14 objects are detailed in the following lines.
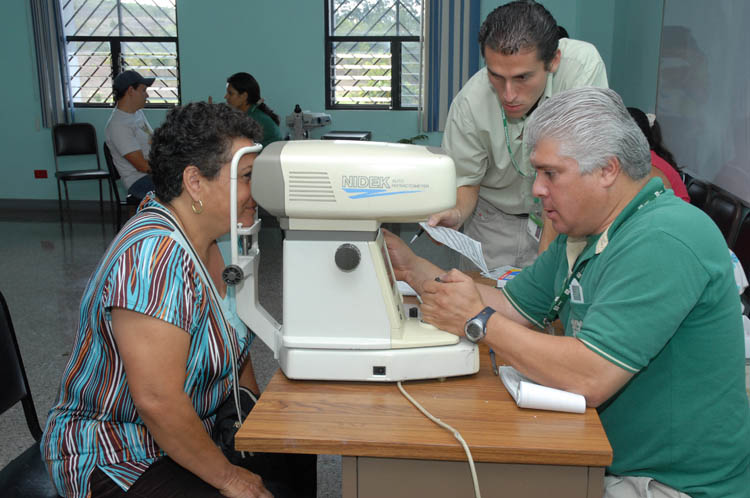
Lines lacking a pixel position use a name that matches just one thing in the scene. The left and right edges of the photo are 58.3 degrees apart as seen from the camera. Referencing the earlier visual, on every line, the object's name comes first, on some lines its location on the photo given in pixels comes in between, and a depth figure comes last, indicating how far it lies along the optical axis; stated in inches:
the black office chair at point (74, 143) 266.4
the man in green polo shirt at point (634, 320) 42.8
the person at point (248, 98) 211.0
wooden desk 40.5
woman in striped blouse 48.3
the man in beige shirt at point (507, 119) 67.8
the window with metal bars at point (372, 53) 258.5
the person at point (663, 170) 93.8
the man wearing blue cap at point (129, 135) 185.9
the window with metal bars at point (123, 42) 268.7
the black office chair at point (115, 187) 197.4
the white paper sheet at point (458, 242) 67.6
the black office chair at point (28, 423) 55.0
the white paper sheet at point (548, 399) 43.8
